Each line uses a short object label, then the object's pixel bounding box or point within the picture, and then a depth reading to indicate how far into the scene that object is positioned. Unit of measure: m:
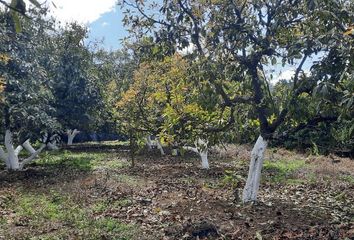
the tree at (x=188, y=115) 8.40
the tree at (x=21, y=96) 14.80
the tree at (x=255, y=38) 7.18
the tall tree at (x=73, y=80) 21.92
